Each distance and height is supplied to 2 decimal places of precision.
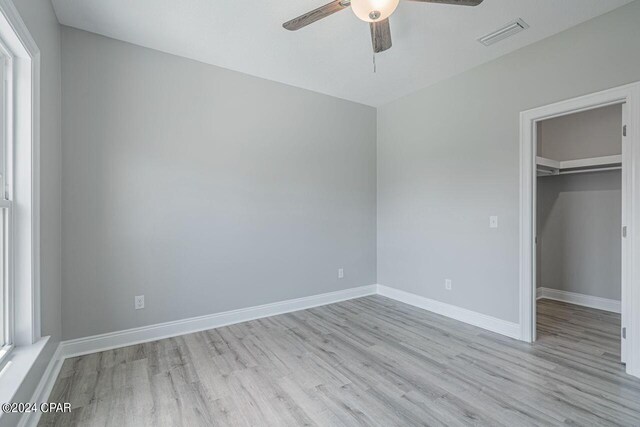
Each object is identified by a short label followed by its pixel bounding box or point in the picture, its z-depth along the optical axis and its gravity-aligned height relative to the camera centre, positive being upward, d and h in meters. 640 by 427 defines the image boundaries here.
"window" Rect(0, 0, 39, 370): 1.62 +0.11
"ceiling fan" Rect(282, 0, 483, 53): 1.62 +1.21
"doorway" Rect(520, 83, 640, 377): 2.14 +0.11
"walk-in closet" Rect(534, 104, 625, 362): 3.41 -0.14
